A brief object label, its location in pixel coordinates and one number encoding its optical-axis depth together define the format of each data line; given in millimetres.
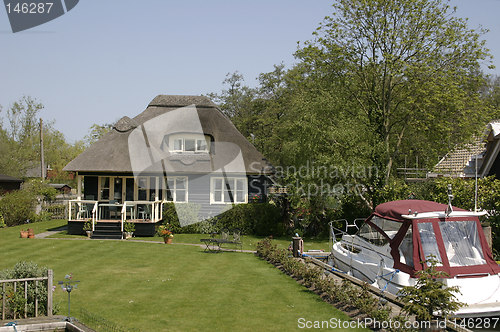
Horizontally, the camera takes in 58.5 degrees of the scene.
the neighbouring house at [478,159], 22661
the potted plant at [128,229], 24719
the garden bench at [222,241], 20641
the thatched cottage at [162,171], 25953
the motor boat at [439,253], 11703
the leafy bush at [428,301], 8883
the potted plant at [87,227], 24500
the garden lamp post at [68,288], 9921
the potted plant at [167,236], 22828
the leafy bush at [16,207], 29656
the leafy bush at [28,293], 10297
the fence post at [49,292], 10312
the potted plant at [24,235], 23328
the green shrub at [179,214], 26594
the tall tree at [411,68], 24109
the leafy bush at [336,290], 10325
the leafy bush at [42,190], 34969
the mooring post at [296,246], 18625
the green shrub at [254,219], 26922
